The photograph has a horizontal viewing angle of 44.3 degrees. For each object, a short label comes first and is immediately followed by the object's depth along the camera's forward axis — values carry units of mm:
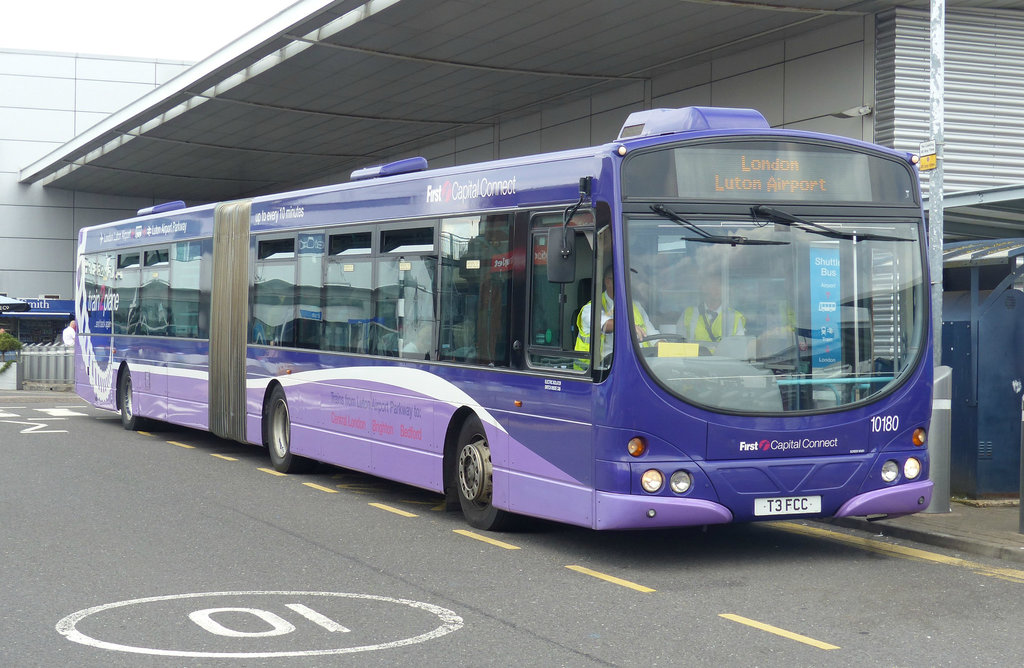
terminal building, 17234
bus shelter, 11328
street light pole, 11031
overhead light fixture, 17344
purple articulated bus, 8305
